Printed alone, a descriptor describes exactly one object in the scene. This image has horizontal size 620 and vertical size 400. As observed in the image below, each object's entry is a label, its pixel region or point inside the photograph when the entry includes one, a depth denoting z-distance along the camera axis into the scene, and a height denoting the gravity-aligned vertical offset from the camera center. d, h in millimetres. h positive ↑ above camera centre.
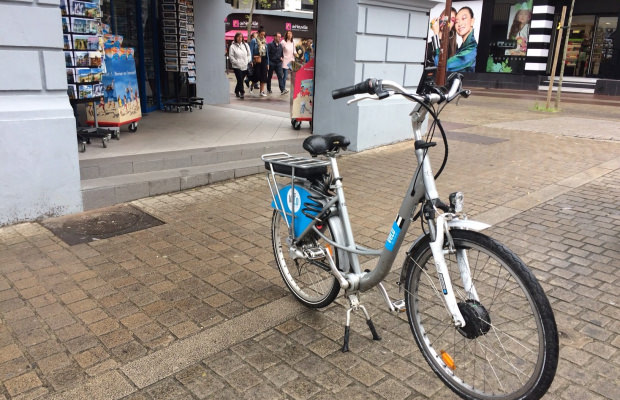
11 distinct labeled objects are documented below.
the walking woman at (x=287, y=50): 17358 +62
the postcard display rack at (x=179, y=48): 10047 -9
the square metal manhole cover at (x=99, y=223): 4812 -1717
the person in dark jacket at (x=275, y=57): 16844 -177
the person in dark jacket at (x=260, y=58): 15922 -211
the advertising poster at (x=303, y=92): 9109 -681
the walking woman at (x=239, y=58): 14984 -218
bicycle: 2371 -1108
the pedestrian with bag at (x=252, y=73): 16141 -705
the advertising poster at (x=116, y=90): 7254 -611
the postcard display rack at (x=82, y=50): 6129 -67
